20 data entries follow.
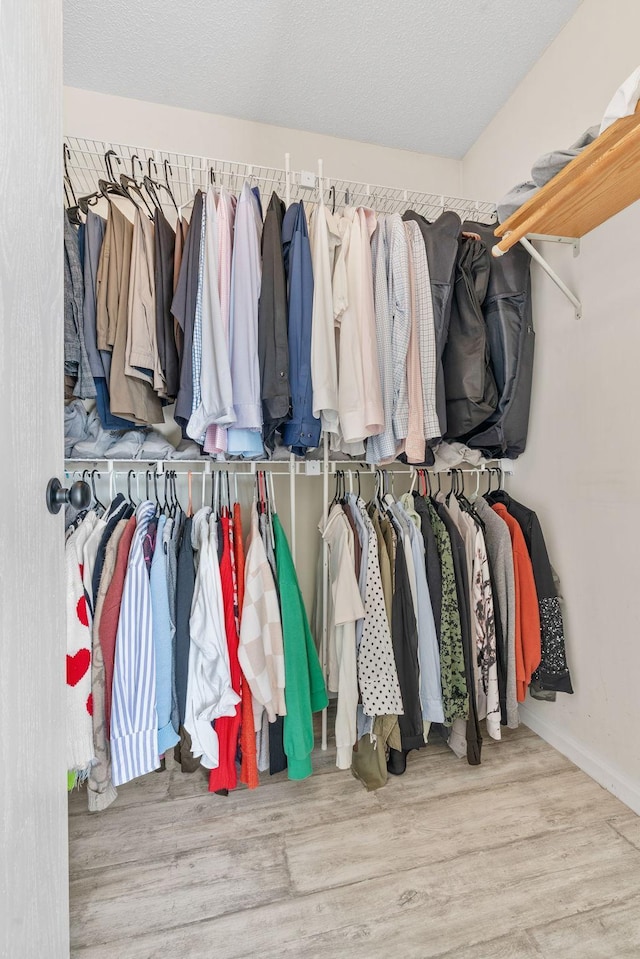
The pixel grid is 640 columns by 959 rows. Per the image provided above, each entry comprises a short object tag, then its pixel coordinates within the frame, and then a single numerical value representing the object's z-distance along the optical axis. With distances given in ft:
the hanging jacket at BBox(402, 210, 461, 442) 5.61
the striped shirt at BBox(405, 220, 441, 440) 5.44
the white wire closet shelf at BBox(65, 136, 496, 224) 6.19
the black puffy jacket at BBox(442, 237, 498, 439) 5.82
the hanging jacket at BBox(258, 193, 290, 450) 4.83
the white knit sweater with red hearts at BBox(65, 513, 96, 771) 4.35
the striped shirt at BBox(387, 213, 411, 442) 5.42
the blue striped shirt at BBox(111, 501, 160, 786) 4.54
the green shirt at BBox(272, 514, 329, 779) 4.98
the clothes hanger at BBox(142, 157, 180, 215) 5.23
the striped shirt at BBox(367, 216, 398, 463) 5.44
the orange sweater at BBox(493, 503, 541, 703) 5.73
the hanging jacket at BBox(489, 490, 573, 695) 5.69
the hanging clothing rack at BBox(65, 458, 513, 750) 5.84
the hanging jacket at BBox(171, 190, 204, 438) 4.87
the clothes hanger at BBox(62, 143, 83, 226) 5.30
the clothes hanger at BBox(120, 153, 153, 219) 5.27
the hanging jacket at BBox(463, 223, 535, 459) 6.07
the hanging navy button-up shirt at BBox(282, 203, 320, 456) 5.01
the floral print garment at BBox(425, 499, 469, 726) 5.40
